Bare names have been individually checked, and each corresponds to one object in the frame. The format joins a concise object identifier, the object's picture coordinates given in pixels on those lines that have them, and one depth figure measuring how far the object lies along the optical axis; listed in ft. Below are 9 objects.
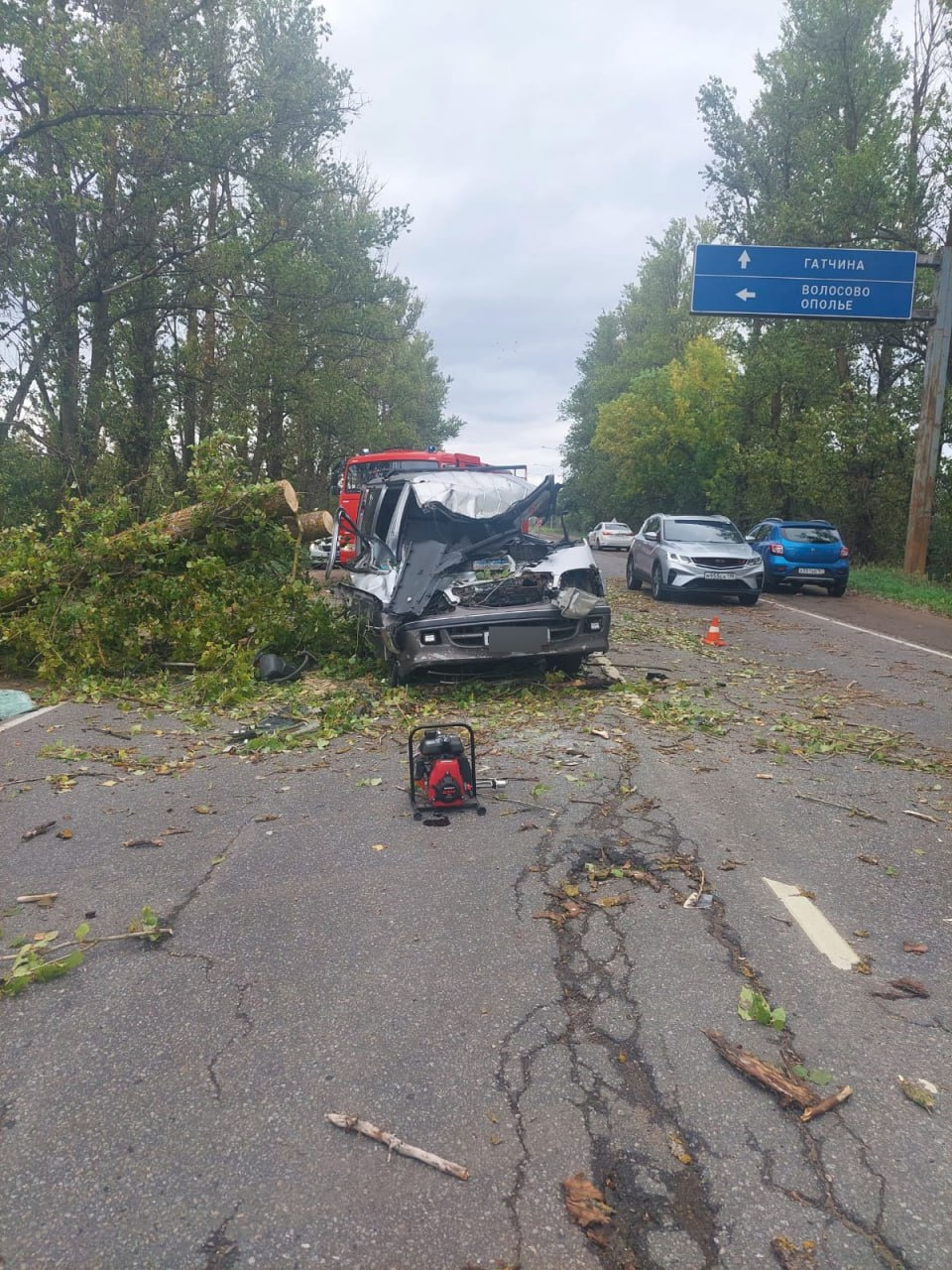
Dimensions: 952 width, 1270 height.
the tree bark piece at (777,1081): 8.38
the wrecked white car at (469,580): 25.36
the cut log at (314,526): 39.34
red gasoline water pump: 16.35
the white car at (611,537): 143.13
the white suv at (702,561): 56.44
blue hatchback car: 66.33
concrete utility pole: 61.46
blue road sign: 59.82
